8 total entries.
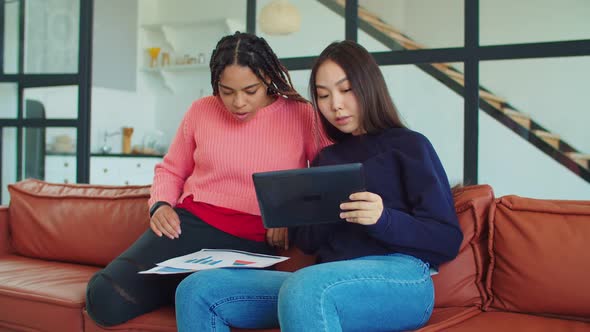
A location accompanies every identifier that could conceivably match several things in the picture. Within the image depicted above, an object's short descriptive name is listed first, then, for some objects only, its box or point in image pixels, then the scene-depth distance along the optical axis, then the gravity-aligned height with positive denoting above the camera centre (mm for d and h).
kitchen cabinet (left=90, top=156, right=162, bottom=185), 5438 -66
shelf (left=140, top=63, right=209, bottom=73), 6396 +1098
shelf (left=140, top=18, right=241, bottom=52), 6438 +1542
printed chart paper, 1418 -251
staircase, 3285 +274
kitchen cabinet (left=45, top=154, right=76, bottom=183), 3979 -41
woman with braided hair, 1722 +8
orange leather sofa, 1489 -325
